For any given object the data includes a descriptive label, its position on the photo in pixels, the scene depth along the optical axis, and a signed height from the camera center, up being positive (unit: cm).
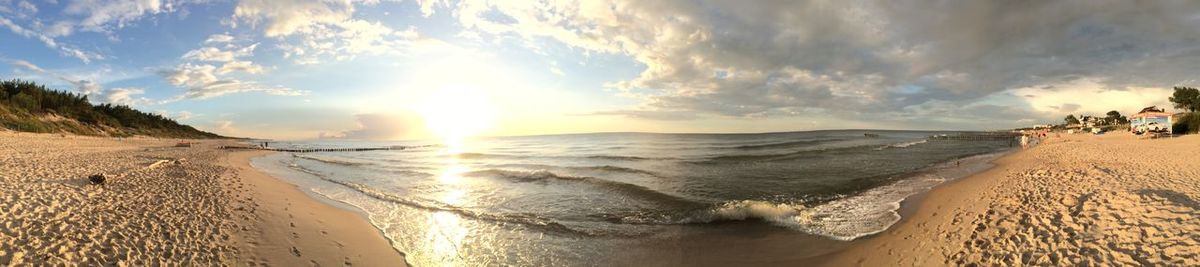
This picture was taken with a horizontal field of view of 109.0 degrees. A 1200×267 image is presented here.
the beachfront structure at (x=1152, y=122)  4669 +84
